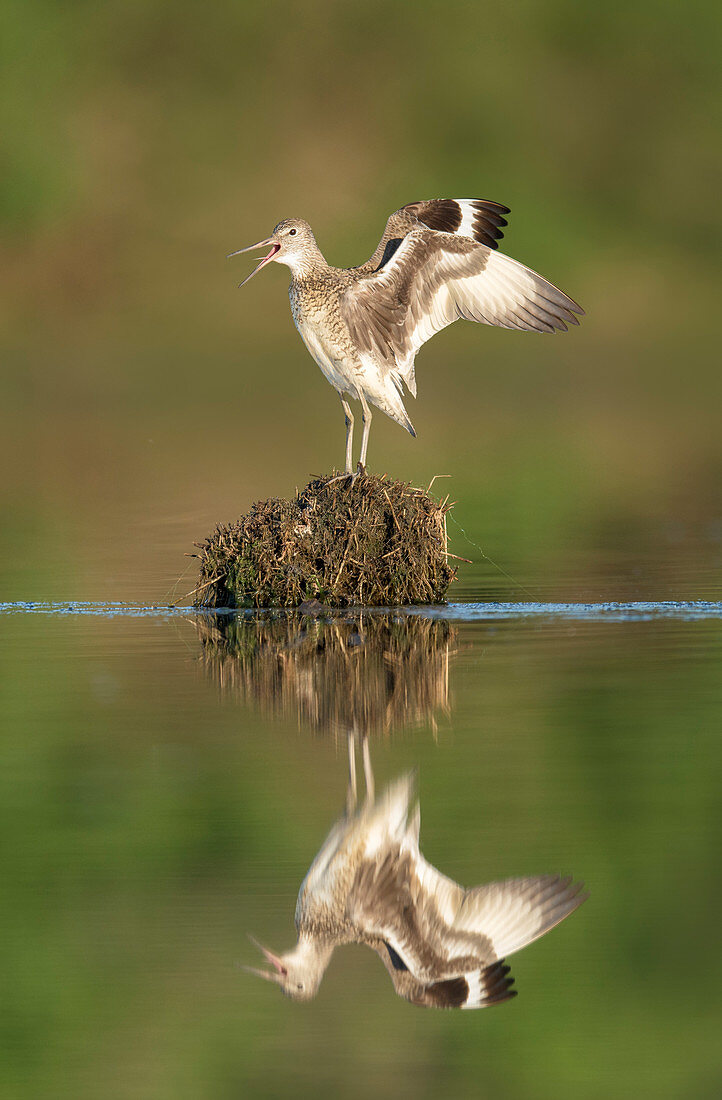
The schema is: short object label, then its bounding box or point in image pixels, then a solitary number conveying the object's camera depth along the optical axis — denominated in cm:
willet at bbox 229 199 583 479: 1376
